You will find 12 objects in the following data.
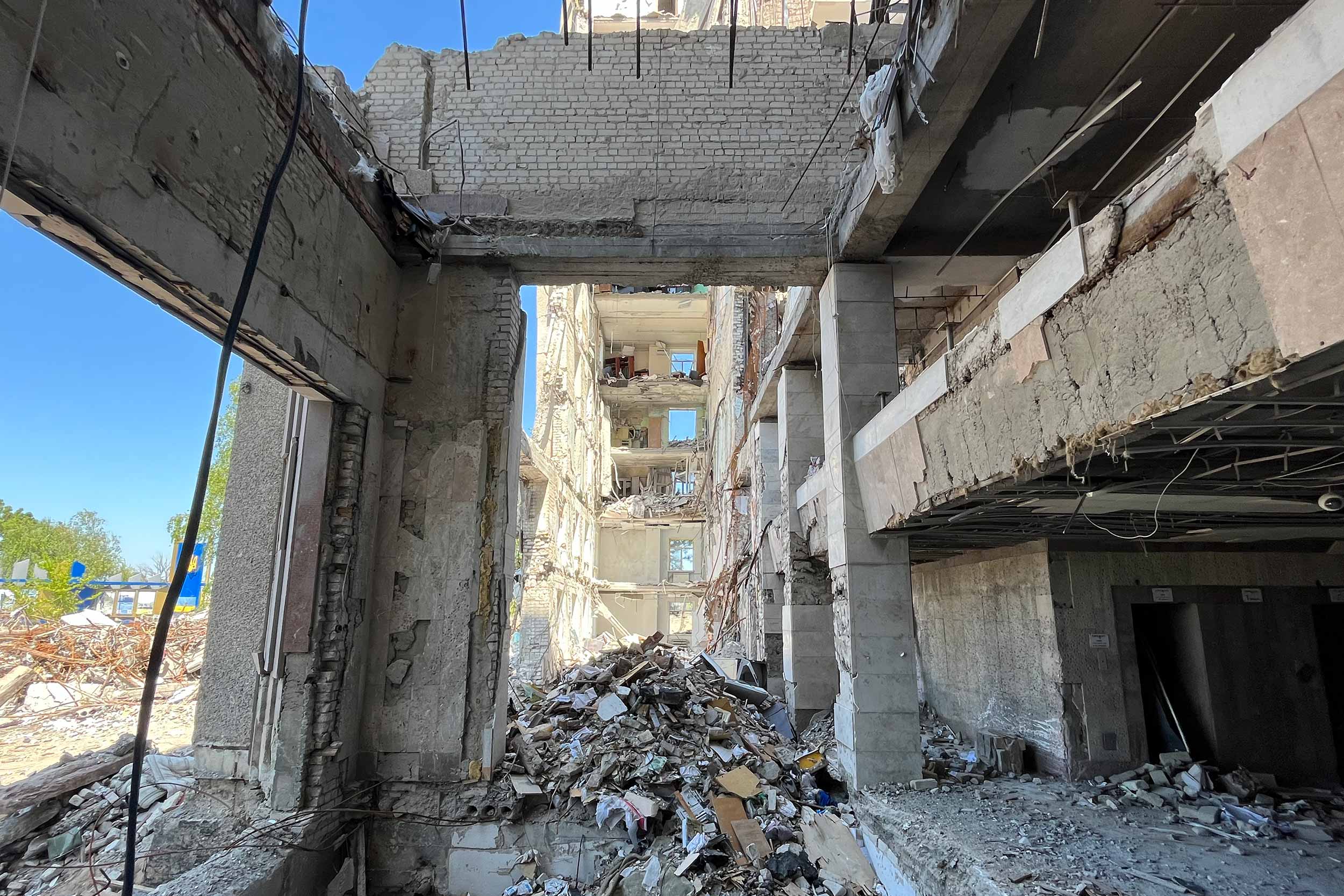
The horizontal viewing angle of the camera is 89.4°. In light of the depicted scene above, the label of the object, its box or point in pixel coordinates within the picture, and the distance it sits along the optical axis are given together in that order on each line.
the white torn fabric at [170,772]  6.24
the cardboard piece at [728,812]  6.11
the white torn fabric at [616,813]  6.42
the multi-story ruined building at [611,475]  18.36
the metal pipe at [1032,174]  3.72
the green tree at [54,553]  18.00
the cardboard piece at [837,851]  5.54
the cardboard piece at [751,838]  5.77
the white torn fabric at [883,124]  5.32
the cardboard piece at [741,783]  6.73
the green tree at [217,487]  20.94
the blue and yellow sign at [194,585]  19.09
